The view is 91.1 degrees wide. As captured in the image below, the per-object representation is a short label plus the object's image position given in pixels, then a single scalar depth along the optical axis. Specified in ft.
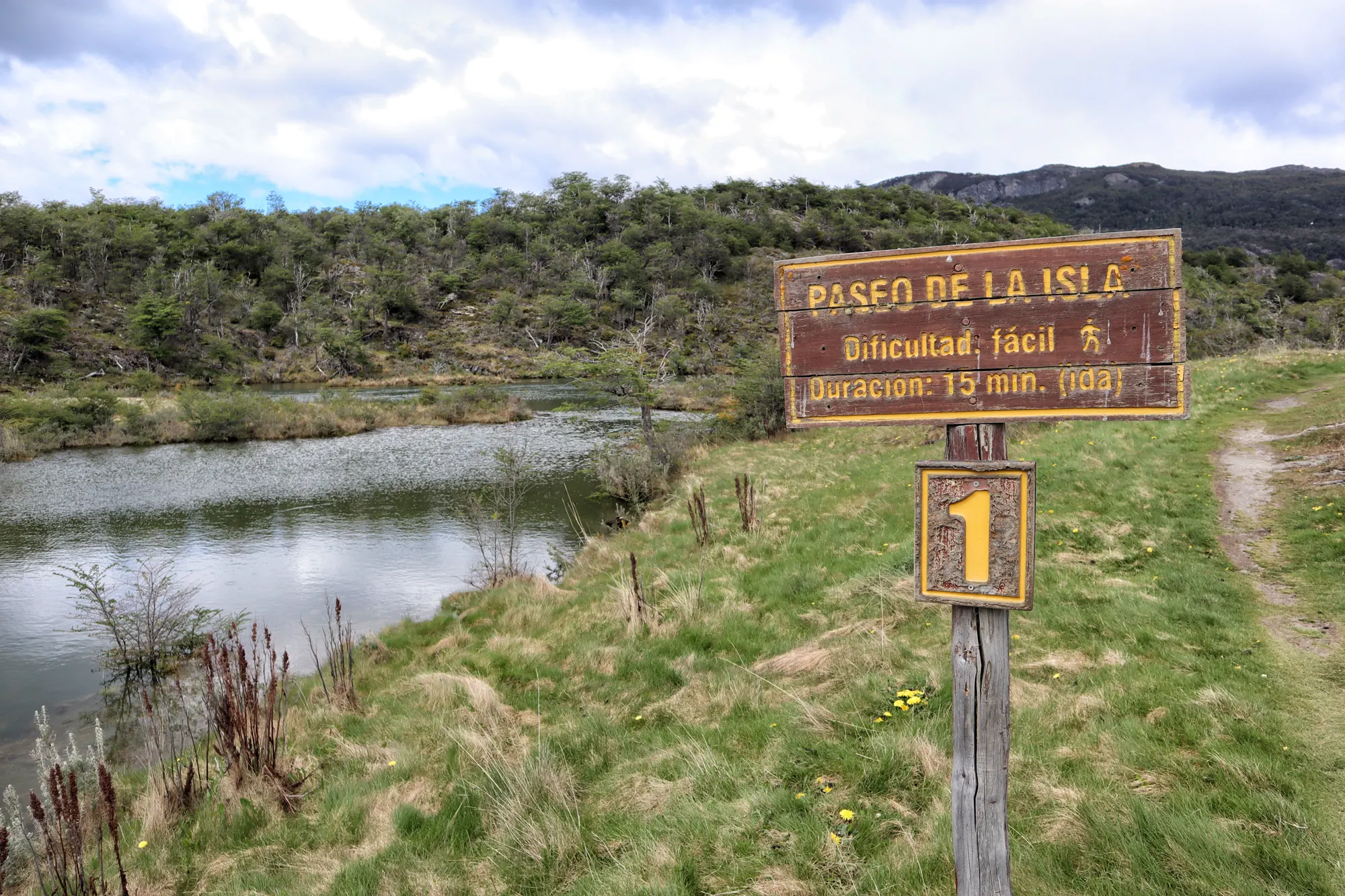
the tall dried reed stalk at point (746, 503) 32.09
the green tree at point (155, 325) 170.09
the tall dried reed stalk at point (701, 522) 30.16
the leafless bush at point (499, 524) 36.14
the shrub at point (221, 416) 87.92
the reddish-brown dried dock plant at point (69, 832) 10.46
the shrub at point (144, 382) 133.80
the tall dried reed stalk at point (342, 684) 20.03
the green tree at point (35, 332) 145.59
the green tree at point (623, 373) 53.93
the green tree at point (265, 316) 217.77
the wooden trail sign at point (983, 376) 7.45
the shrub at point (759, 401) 71.46
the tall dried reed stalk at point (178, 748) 14.96
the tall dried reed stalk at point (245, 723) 14.78
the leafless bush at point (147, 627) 28.02
